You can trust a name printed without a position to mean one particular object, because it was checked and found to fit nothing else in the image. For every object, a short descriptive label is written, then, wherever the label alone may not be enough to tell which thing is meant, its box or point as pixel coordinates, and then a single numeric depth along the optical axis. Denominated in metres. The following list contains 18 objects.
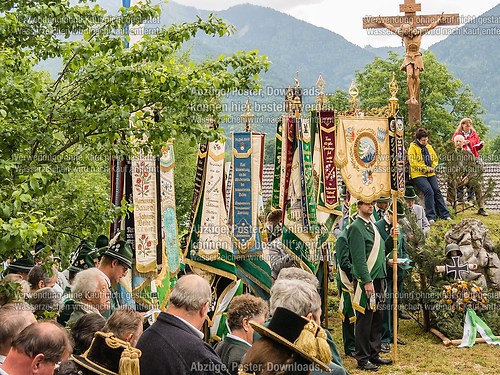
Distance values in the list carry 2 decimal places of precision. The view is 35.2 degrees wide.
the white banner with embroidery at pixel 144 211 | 7.39
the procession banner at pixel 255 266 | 8.90
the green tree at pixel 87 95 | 5.86
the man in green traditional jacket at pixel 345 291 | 9.48
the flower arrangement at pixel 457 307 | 10.79
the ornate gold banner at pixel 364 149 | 9.66
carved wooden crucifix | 19.95
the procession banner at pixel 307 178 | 10.09
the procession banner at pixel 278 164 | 10.86
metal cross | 10.93
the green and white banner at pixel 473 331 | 10.47
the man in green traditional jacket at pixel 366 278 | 9.07
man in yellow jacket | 15.16
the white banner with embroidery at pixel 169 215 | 8.22
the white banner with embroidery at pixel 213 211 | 8.68
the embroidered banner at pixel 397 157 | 9.59
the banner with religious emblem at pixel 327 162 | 10.66
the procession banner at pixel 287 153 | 10.37
